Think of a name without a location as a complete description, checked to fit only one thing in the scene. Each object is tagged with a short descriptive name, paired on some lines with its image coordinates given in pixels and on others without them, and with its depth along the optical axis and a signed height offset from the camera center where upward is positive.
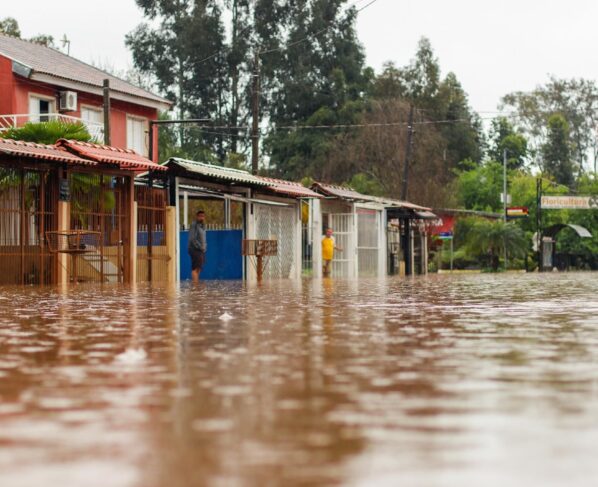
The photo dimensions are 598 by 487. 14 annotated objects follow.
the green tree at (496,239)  61.34 +0.28
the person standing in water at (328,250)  36.47 -0.11
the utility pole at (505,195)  62.48 +2.99
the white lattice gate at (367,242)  40.91 +0.14
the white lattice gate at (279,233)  32.62 +0.40
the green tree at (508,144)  90.19 +7.71
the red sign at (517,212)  66.62 +1.83
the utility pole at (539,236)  59.09 +0.40
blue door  31.47 -0.21
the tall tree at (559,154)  86.03 +6.73
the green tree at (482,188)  80.69 +3.88
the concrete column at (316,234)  36.41 +0.38
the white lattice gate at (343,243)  39.34 +0.11
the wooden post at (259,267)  29.80 -0.50
